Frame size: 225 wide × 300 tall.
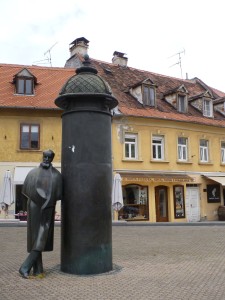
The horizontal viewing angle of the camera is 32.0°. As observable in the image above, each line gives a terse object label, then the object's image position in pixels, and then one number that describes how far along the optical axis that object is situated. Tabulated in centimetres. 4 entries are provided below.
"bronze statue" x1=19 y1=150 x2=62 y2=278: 621
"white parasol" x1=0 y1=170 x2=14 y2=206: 1705
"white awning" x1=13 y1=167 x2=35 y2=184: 2144
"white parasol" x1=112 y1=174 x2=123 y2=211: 1820
